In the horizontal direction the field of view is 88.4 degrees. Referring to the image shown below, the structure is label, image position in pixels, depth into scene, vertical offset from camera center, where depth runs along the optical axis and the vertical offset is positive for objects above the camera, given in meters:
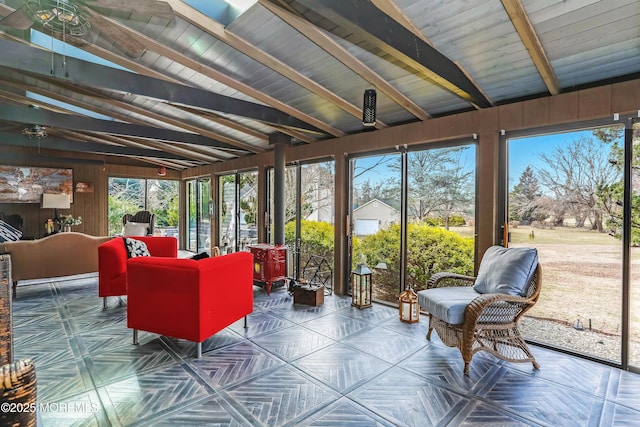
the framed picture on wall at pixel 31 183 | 8.05 +0.74
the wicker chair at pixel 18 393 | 0.56 -0.32
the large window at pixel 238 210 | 7.70 +0.04
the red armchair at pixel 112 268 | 4.32 -0.76
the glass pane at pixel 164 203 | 10.35 +0.26
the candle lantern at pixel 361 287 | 4.57 -1.06
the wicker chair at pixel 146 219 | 8.42 -0.20
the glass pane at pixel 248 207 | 7.62 +0.11
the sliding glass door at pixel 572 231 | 3.09 -0.20
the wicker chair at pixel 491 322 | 2.81 -0.98
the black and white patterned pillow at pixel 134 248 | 4.50 -0.51
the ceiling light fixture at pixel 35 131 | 6.05 +1.48
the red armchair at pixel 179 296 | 2.97 -0.79
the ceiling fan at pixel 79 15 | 2.20 +1.39
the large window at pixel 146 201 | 9.84 +0.34
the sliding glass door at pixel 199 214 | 9.37 -0.08
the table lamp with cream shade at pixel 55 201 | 8.28 +0.26
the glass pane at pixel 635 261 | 2.90 -0.44
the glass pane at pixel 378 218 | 4.80 -0.10
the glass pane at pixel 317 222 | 5.75 -0.20
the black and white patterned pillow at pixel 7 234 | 5.33 -0.38
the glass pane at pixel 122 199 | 9.77 +0.38
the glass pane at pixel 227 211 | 8.33 +0.01
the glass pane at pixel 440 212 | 4.08 -0.01
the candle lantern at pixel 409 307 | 4.03 -1.18
